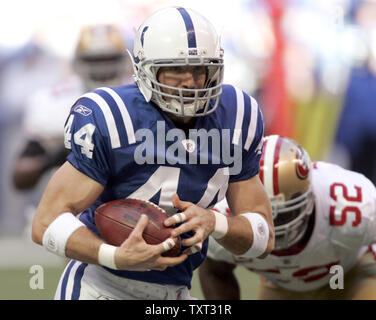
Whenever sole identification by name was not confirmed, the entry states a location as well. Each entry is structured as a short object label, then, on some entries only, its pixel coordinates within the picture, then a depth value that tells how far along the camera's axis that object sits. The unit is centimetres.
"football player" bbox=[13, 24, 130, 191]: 1056
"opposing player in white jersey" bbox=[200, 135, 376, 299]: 651
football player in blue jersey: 474
